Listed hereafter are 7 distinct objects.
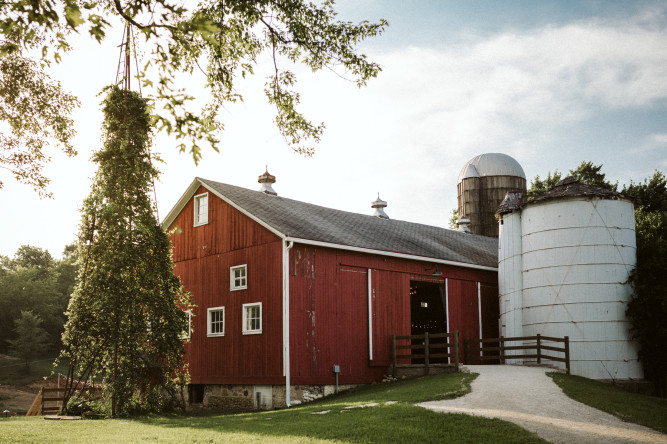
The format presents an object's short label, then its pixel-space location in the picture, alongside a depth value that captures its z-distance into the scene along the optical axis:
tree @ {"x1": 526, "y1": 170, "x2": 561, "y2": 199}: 37.94
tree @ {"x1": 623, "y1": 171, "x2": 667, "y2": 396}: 18.30
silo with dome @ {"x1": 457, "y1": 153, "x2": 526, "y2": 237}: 39.88
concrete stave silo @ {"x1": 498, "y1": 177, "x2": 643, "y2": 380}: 18.67
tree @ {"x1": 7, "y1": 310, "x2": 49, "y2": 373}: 44.62
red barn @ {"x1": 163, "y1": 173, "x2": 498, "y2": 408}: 17.02
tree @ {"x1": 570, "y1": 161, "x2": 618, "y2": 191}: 33.72
